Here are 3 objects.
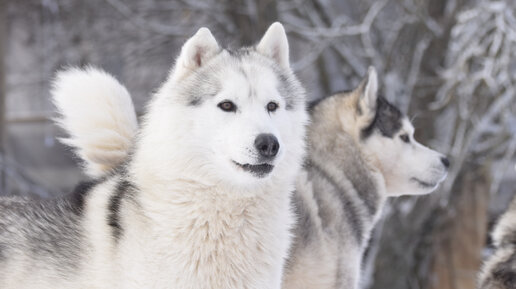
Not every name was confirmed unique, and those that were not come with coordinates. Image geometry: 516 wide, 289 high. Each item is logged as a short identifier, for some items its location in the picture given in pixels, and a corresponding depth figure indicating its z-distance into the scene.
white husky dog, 6.49
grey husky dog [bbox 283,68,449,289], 8.98
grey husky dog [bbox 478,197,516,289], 7.22
